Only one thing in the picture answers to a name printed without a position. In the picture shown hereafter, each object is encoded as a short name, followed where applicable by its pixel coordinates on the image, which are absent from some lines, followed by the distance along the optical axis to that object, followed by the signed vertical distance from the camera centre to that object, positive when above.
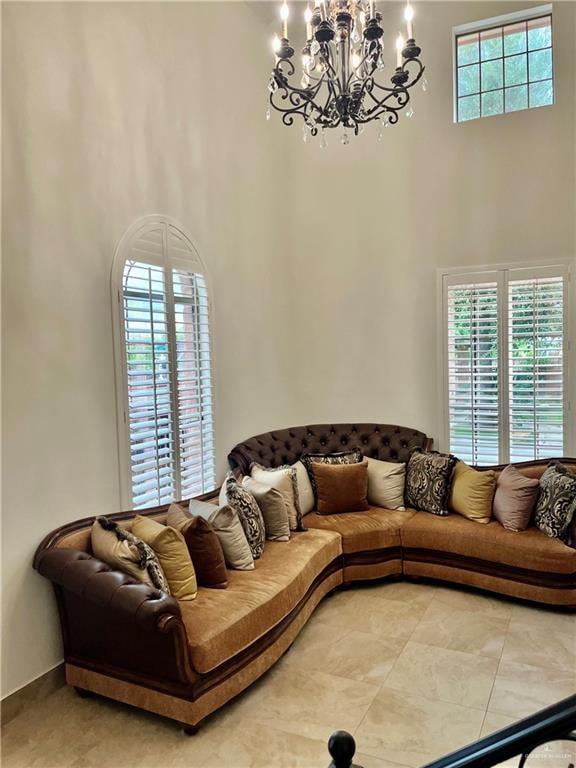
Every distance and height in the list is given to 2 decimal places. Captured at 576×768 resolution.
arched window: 3.09 -0.02
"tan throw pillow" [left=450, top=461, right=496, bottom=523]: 3.75 -1.01
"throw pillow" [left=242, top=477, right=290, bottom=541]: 3.45 -1.00
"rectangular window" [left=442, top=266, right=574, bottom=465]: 4.14 -0.08
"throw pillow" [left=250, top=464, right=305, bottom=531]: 3.69 -0.89
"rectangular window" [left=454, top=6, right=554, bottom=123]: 4.21 +2.37
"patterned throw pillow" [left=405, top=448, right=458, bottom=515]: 3.93 -0.96
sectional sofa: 2.27 -1.26
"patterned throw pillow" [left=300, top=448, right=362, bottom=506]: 4.14 -0.81
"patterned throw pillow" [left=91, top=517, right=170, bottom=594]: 2.45 -0.91
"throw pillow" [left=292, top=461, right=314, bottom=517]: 4.00 -1.01
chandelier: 2.33 +1.40
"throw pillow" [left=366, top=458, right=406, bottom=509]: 4.11 -1.01
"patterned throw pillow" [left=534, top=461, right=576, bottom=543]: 3.36 -0.98
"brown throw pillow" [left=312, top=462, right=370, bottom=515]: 4.02 -1.00
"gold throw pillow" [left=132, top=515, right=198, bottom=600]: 2.61 -0.98
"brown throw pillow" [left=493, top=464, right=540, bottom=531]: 3.53 -1.01
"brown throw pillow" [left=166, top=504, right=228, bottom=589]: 2.76 -1.01
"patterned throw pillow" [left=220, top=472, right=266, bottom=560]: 3.18 -0.94
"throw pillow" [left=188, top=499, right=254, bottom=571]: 2.98 -1.01
